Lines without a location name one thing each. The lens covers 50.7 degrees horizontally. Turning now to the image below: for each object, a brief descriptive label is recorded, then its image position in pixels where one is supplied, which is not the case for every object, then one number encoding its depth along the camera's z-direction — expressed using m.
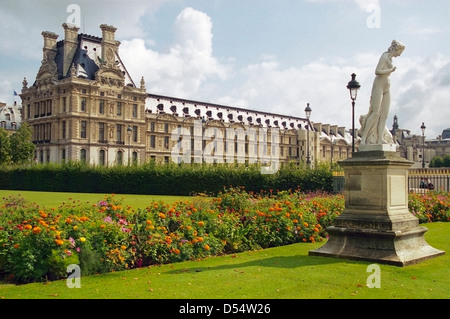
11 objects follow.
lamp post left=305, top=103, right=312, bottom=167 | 35.40
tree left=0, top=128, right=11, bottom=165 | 59.38
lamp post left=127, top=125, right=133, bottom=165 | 70.82
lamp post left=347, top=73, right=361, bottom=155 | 22.88
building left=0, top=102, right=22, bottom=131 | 91.36
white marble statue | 9.95
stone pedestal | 9.12
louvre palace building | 67.38
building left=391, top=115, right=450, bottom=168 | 120.00
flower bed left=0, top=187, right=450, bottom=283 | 8.19
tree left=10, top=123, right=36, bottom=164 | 61.41
